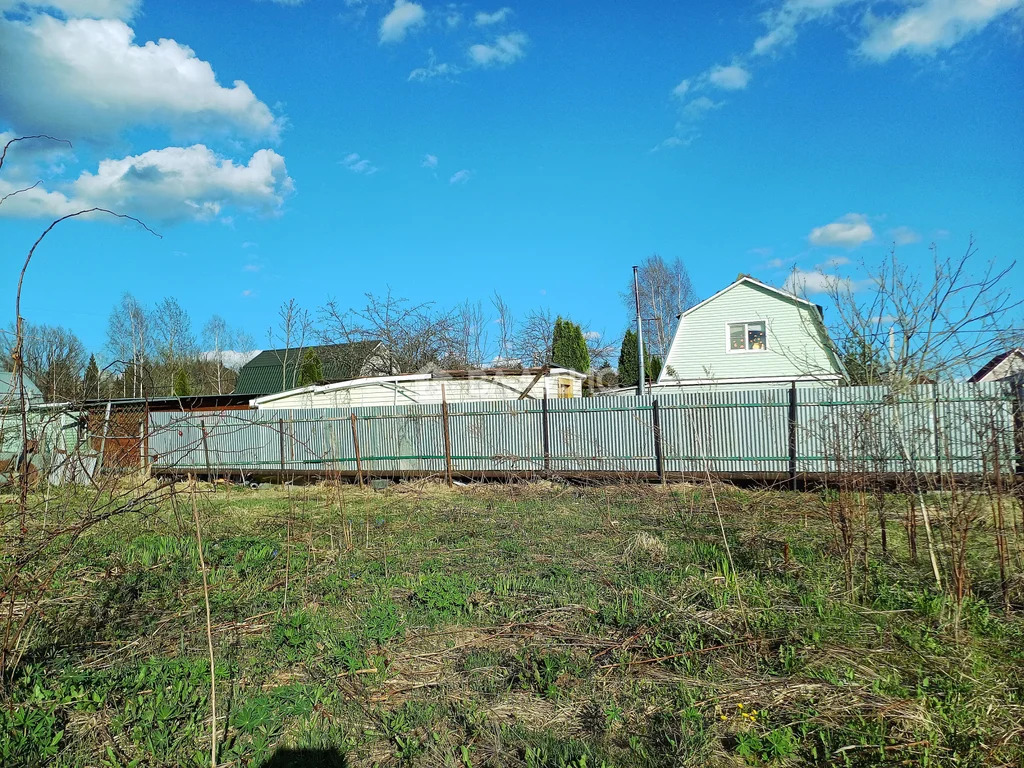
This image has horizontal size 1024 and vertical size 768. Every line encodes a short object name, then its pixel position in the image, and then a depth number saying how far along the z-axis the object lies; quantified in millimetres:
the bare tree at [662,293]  49781
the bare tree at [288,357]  33569
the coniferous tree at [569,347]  37531
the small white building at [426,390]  20000
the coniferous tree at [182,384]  34125
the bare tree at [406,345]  30703
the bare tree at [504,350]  38069
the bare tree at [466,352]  33562
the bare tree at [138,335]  39531
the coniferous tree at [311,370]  30359
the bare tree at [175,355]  38597
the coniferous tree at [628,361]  40469
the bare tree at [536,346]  38844
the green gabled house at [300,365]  30625
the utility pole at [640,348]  23862
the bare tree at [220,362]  42569
